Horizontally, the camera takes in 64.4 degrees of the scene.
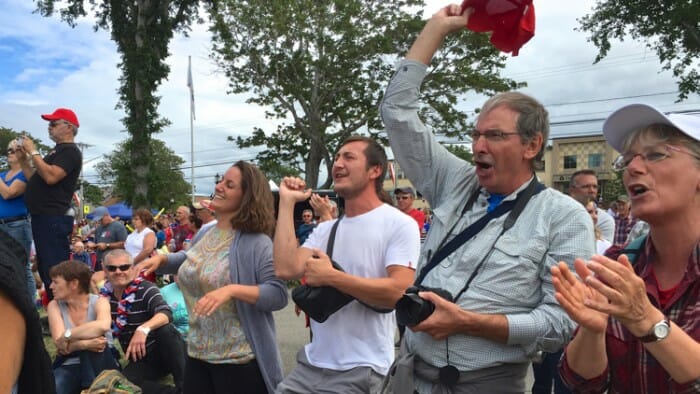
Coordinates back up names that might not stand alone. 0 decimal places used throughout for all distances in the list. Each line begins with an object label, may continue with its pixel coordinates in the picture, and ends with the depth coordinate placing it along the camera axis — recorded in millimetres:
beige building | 59000
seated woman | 4609
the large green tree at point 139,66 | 17172
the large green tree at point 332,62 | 20078
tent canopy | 31172
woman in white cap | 1394
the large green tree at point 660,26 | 16156
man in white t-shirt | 2580
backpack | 4090
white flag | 38688
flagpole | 38719
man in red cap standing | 5086
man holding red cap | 1886
